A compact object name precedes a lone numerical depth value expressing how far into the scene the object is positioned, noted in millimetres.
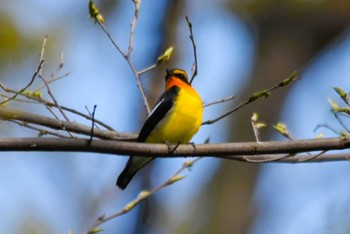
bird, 10656
